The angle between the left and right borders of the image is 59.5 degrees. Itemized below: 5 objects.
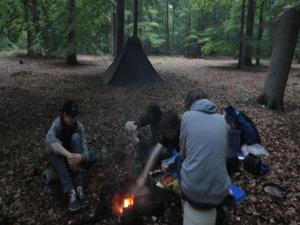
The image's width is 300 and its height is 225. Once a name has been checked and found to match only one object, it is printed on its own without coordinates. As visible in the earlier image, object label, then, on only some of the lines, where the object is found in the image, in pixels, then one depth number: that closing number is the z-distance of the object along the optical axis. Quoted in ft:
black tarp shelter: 33.53
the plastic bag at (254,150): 15.67
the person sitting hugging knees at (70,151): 12.30
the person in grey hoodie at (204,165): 8.59
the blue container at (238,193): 12.37
